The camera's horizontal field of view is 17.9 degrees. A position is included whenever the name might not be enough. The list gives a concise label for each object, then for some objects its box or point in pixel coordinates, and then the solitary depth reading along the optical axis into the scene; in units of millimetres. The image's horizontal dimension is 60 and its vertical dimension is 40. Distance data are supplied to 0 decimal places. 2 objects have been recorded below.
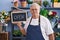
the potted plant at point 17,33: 3728
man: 2804
